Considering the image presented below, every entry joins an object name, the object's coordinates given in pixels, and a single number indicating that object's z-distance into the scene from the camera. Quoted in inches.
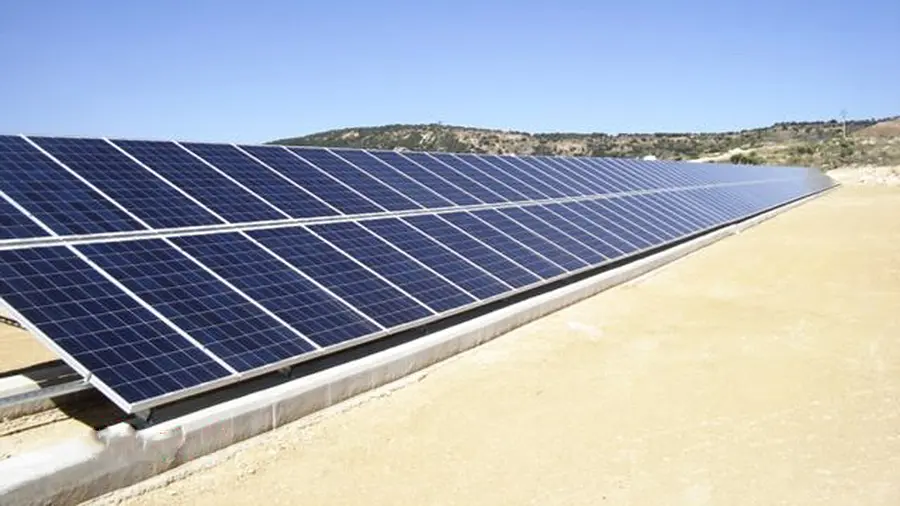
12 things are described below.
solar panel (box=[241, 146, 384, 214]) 588.7
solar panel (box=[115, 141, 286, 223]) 490.6
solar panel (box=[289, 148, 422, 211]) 634.2
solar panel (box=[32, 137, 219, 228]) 442.0
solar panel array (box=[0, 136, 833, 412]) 324.8
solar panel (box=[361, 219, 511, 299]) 532.7
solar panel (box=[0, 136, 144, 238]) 384.5
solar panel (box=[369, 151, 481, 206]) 727.7
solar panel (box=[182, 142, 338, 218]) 540.7
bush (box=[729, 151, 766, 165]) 4200.3
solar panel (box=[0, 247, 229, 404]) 300.8
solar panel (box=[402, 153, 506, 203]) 778.9
